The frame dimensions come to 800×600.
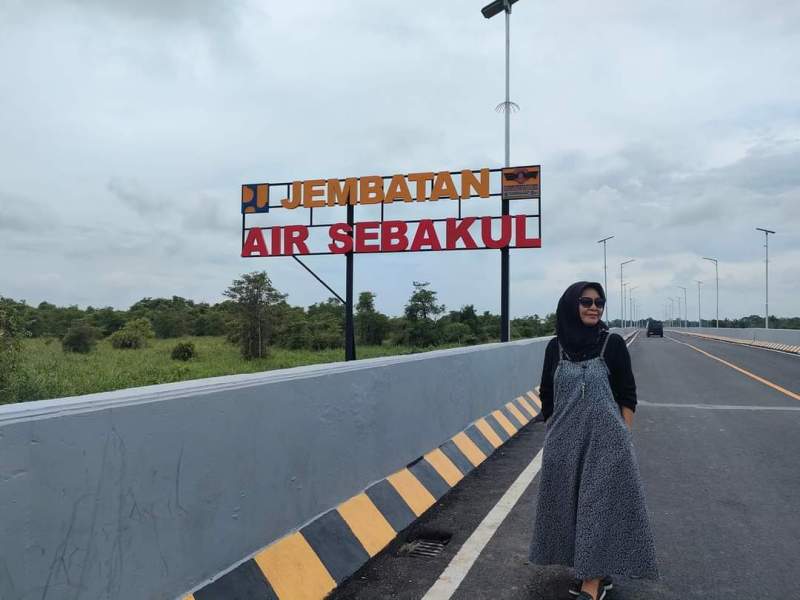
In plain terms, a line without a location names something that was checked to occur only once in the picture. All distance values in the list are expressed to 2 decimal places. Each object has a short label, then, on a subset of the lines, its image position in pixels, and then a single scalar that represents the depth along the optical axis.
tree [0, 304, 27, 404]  12.40
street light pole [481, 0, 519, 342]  17.77
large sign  20.14
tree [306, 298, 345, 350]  40.66
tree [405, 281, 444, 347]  47.47
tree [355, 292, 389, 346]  49.73
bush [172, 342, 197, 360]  29.14
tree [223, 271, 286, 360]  33.62
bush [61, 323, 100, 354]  31.36
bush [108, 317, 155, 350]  37.63
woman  3.58
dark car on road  62.86
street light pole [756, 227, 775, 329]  45.43
